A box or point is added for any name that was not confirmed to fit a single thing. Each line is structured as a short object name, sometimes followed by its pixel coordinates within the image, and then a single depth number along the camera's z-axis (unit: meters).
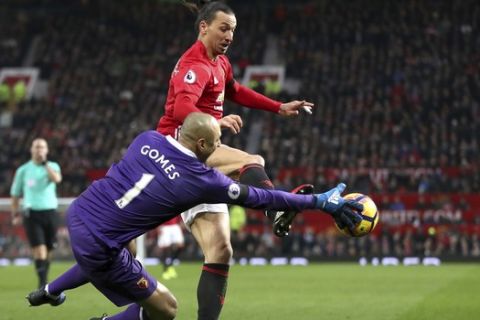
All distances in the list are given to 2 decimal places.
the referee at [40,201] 27.16
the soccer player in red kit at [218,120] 13.24
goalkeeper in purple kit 11.73
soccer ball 12.31
